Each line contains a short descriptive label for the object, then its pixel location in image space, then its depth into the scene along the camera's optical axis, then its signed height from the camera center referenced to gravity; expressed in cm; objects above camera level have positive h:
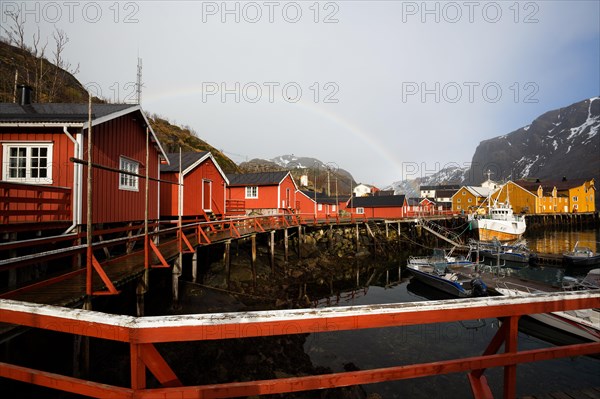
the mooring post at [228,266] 1524 -319
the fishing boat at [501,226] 3922 -301
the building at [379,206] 4800 -28
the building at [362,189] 10250 +529
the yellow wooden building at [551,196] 6581 +179
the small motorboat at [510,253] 2628 -450
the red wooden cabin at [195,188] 1836 +111
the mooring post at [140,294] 878 -261
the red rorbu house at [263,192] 3086 +135
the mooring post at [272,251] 1911 -300
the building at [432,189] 11506 +616
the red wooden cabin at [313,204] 3984 +8
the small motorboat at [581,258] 2346 -432
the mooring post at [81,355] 599 -309
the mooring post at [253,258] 1721 -313
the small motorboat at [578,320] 1086 -443
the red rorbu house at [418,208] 5031 -51
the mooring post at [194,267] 1318 -276
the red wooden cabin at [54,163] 961 +145
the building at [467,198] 7181 +136
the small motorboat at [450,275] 1639 -440
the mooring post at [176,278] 1110 -272
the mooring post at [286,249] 2171 -322
